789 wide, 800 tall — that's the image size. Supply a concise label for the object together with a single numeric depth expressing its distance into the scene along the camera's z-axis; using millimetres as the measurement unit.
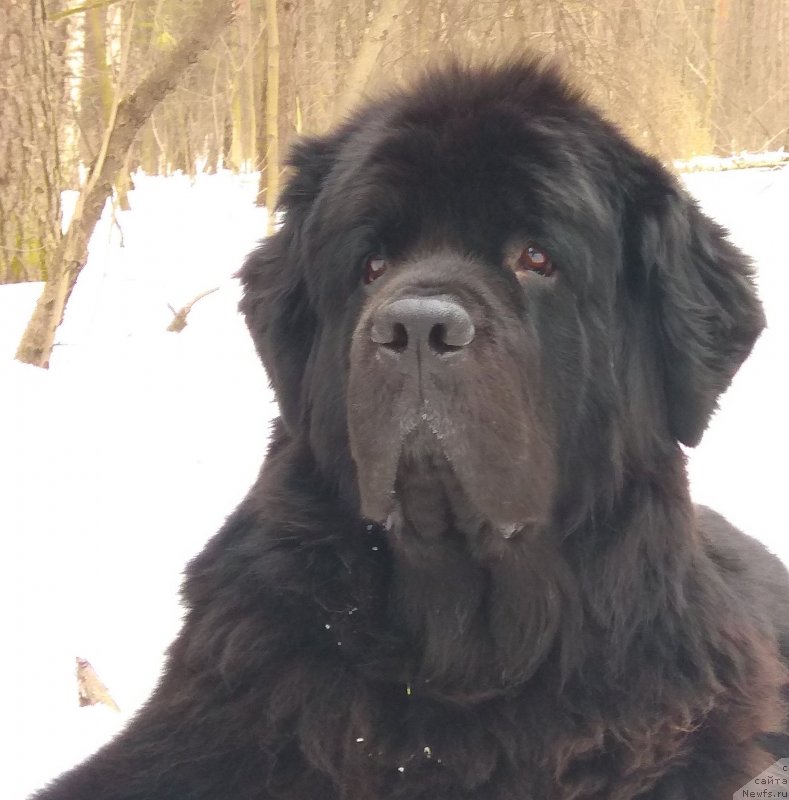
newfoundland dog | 2121
